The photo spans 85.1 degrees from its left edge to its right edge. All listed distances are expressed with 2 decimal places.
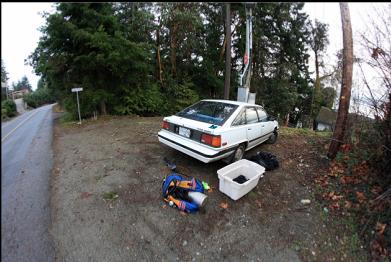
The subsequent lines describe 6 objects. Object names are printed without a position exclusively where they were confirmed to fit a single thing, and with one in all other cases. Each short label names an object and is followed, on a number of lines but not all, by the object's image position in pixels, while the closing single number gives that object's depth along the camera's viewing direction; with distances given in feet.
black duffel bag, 14.58
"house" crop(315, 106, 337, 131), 60.92
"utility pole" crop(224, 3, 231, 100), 31.49
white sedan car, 12.39
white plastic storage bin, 10.84
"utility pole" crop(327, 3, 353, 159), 13.57
